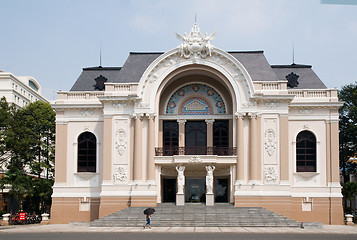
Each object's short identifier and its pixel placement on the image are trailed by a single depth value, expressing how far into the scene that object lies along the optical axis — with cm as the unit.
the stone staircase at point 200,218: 3456
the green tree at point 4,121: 4431
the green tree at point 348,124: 5012
